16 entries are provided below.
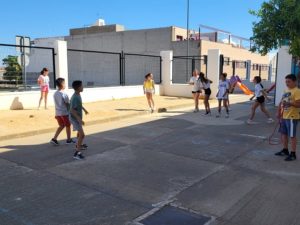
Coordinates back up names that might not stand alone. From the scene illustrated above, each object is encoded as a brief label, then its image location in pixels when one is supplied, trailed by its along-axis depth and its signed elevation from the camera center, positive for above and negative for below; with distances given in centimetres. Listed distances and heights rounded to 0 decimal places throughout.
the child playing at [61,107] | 617 -50
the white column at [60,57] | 1183 +127
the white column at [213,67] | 1481 +108
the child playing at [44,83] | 1052 +10
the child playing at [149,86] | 1069 +0
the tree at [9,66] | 1209 +103
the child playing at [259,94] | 856 -25
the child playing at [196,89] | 1094 -12
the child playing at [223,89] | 959 -10
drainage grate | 322 -164
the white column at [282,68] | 1167 +82
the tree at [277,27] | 729 +173
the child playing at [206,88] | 1014 -7
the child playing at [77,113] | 541 -56
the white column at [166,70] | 1655 +101
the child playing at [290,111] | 505 -47
